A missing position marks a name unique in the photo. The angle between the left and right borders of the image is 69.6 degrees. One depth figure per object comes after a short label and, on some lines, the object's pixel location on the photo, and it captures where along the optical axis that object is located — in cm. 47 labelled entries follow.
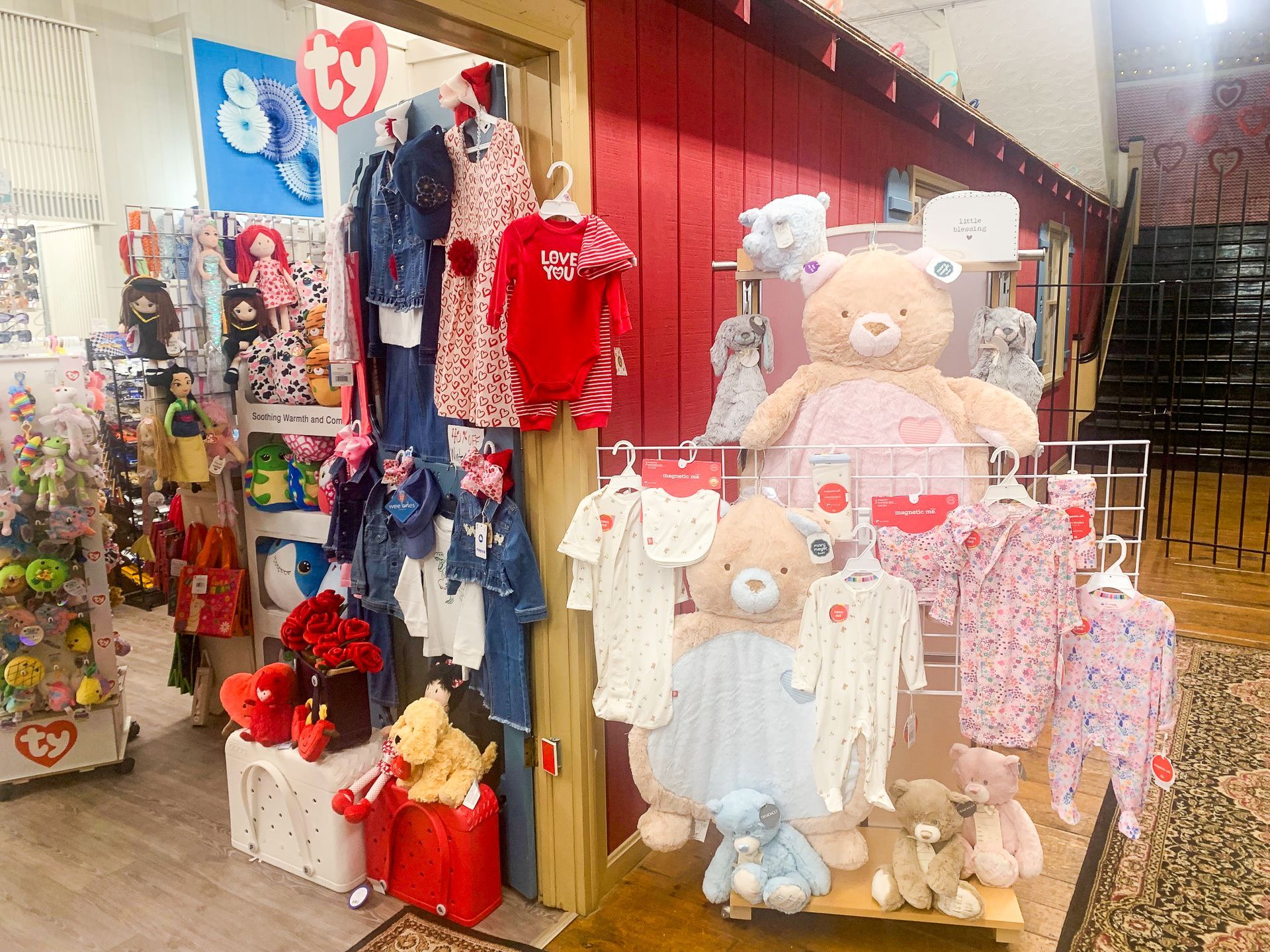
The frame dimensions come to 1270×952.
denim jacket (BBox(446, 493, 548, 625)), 211
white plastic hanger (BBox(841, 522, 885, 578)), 179
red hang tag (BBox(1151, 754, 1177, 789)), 171
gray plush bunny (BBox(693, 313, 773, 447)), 213
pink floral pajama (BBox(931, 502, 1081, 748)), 172
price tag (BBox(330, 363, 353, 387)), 256
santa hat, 204
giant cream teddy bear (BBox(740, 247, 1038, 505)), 189
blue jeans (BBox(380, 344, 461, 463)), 233
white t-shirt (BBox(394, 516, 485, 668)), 230
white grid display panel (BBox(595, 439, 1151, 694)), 184
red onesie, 191
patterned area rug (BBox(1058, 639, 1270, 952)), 207
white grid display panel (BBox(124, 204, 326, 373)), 332
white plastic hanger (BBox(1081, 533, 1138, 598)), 175
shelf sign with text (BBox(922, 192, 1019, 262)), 197
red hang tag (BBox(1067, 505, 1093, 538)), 172
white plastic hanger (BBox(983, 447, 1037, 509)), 174
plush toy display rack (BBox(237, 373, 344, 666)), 294
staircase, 741
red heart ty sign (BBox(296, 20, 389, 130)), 251
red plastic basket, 214
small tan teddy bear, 193
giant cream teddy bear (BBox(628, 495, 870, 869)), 186
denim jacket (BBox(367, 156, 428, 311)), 218
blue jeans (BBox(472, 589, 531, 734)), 216
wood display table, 193
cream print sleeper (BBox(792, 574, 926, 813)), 179
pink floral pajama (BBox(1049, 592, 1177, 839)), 169
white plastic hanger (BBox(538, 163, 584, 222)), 197
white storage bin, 229
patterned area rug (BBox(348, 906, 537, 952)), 207
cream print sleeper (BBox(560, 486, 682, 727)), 197
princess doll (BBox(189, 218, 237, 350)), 335
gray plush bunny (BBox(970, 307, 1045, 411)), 211
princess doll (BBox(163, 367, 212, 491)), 310
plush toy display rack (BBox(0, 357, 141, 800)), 286
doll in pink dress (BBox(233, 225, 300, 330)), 322
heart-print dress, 198
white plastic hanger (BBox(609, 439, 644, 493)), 199
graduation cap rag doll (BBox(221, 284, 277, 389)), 318
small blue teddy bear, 192
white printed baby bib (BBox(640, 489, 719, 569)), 191
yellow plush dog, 215
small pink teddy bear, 199
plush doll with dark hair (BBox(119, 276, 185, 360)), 319
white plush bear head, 203
